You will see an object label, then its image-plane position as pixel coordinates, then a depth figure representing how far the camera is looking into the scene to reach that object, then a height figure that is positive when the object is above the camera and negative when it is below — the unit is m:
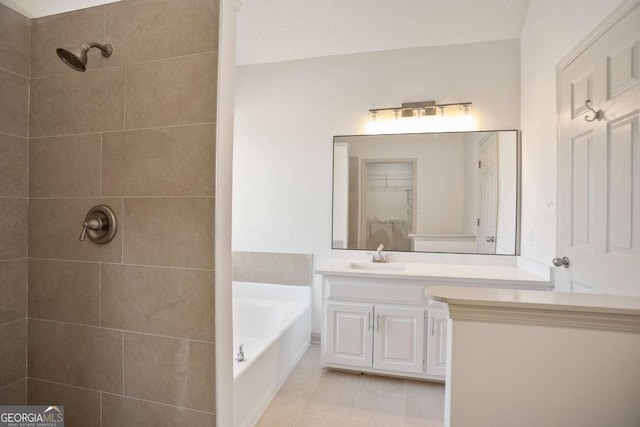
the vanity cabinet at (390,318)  2.14 -0.76
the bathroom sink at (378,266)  2.49 -0.43
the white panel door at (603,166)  1.23 +0.25
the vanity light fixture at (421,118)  2.61 +0.87
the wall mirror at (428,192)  2.52 +0.21
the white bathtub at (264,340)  1.70 -0.94
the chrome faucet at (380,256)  2.65 -0.37
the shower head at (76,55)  0.95 +0.50
